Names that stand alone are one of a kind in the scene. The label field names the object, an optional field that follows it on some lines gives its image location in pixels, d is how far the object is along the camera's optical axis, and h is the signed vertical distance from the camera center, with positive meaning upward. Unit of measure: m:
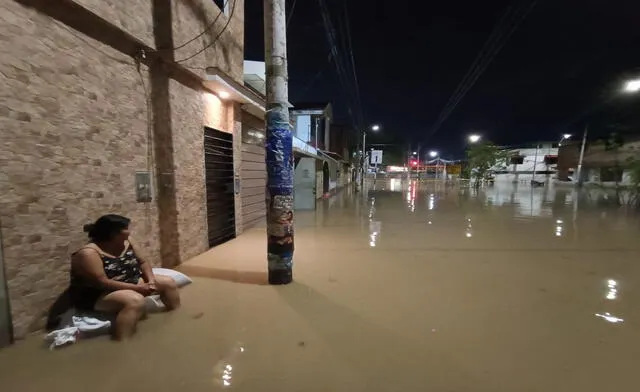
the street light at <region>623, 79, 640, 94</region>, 16.79 +4.42
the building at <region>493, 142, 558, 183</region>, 45.44 +0.93
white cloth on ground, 3.04 -1.53
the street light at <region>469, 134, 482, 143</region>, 39.09 +3.73
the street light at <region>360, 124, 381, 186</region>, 32.54 +2.13
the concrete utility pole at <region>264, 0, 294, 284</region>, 4.40 +0.39
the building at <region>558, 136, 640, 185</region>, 17.56 +0.78
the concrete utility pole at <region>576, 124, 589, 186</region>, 27.12 +1.23
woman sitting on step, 3.13 -1.10
